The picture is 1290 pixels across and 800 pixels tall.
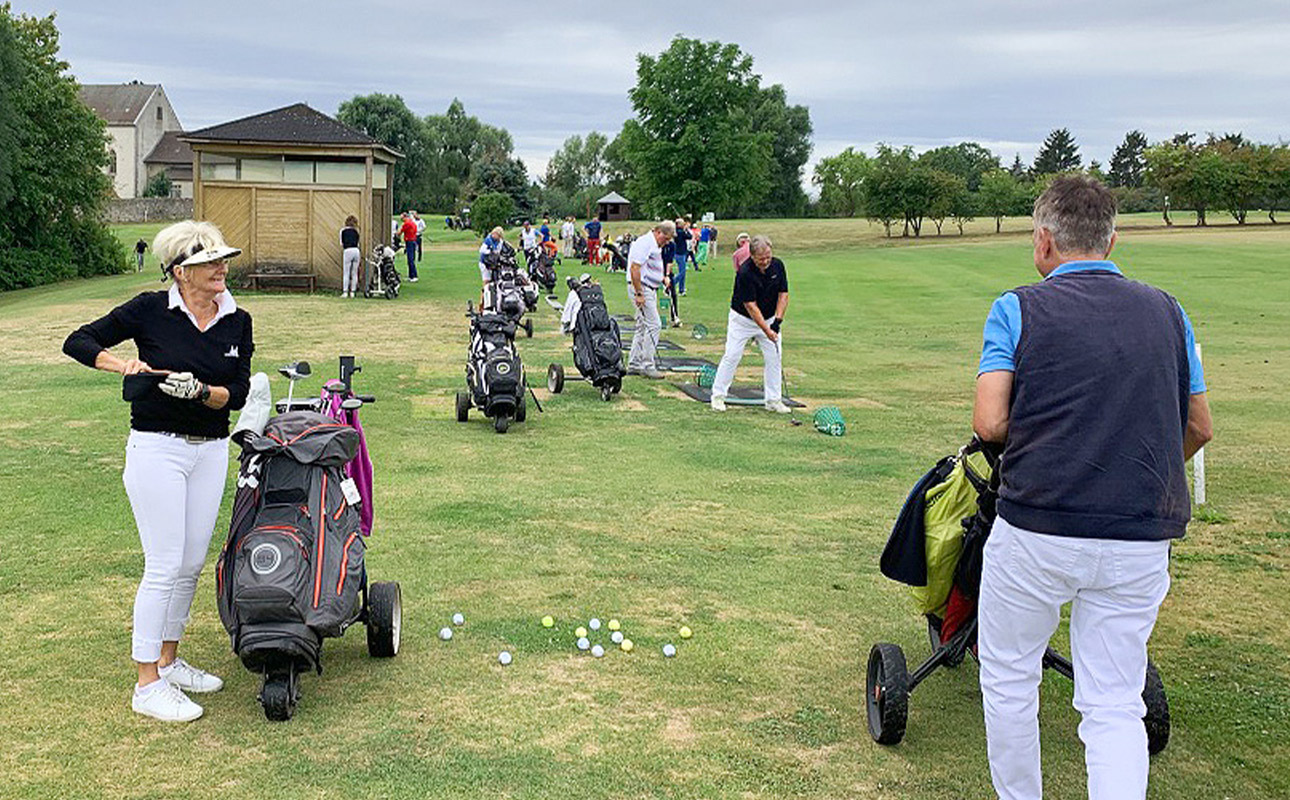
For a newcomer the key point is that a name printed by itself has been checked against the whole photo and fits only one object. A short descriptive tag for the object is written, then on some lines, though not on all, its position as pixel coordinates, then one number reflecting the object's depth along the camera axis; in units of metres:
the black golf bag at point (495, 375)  12.11
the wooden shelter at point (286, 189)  28.12
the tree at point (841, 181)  97.62
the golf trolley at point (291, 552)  4.86
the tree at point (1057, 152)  123.81
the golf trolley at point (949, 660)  4.78
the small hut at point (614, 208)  83.86
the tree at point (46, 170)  38.94
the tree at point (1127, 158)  120.00
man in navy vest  3.69
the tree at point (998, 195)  68.62
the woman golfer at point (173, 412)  4.96
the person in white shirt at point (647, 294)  16.66
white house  95.81
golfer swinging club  13.15
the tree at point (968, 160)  102.19
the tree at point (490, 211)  62.50
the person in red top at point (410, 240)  33.53
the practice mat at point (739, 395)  14.38
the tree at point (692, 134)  69.44
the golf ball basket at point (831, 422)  12.62
